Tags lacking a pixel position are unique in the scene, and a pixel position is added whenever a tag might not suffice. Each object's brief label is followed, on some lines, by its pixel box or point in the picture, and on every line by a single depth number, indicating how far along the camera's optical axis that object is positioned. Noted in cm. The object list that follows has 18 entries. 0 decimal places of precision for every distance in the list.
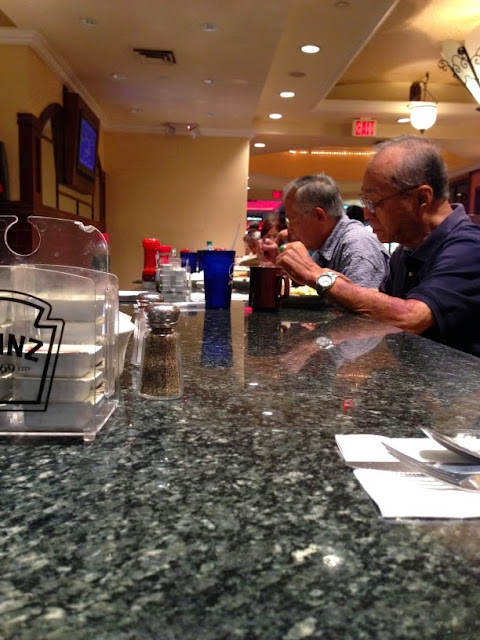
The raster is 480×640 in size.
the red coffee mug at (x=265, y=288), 175
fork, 46
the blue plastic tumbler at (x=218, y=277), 179
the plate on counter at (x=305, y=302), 197
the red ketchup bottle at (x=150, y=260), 281
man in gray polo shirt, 254
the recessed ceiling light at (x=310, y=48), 464
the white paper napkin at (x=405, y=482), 42
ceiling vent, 446
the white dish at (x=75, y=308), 58
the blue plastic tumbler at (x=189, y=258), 288
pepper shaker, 74
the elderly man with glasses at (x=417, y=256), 164
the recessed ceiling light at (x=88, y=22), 392
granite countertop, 29
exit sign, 695
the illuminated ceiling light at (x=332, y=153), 1070
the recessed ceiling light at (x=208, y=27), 395
